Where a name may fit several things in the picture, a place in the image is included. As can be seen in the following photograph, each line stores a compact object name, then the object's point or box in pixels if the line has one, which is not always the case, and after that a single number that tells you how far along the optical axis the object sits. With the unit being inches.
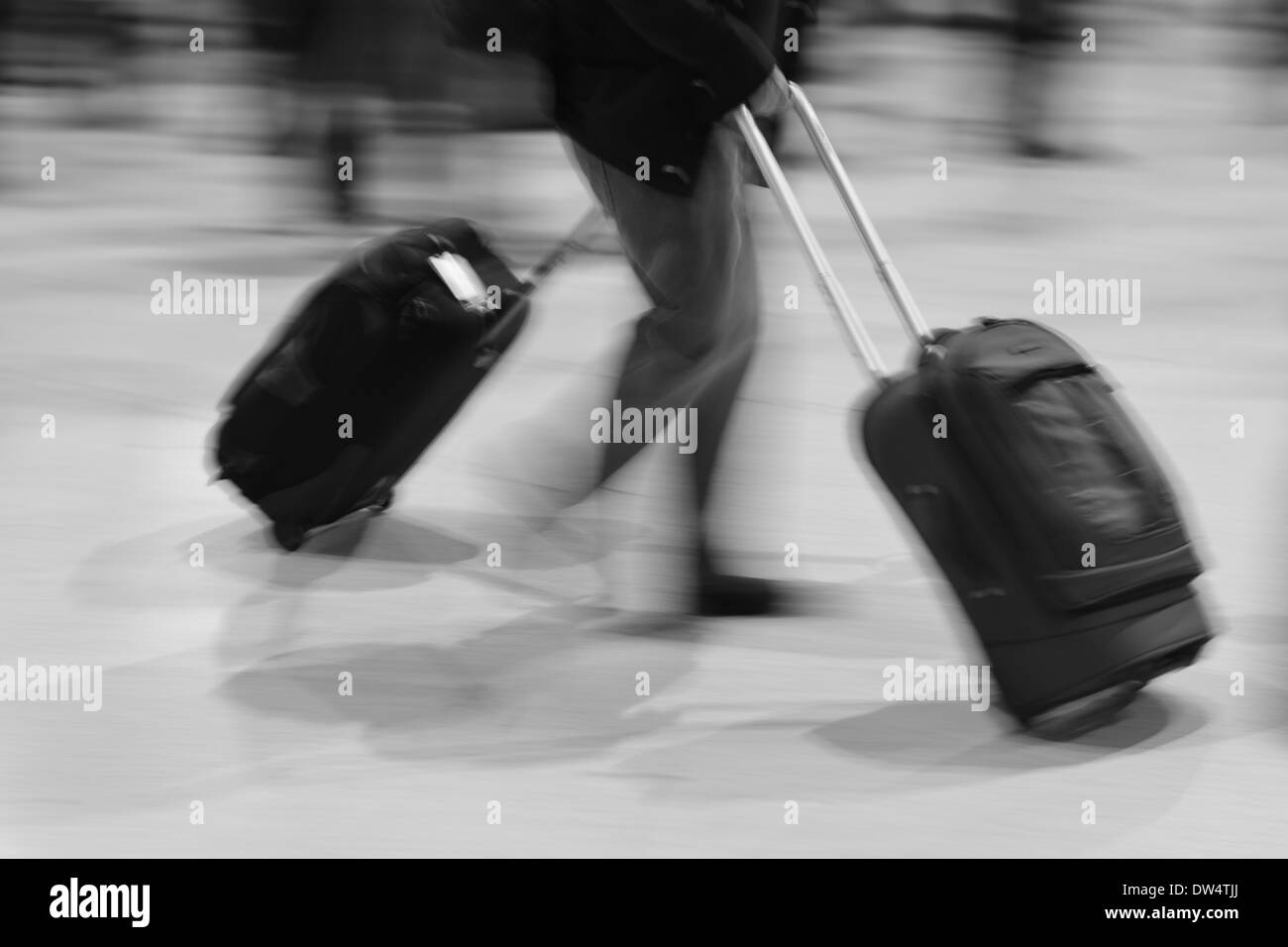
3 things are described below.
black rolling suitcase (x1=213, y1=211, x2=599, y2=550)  120.0
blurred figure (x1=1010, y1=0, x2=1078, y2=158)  273.1
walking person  104.5
